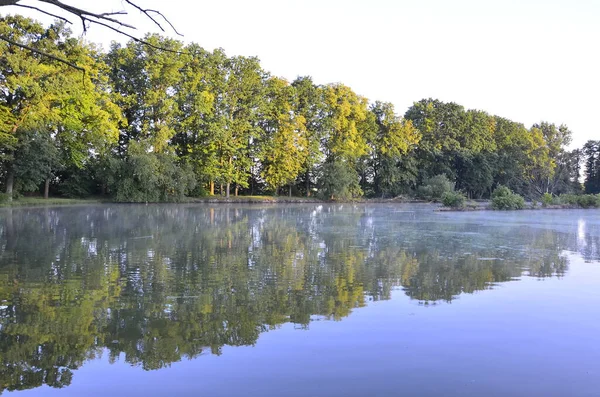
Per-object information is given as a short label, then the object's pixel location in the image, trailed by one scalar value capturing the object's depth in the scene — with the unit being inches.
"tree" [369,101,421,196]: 2310.5
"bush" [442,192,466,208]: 1359.5
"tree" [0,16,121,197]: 1218.0
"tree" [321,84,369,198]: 2020.2
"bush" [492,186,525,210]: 1365.7
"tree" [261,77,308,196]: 1971.0
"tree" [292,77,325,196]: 2074.3
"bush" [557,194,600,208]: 1536.7
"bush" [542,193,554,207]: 1561.3
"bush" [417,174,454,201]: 2066.9
